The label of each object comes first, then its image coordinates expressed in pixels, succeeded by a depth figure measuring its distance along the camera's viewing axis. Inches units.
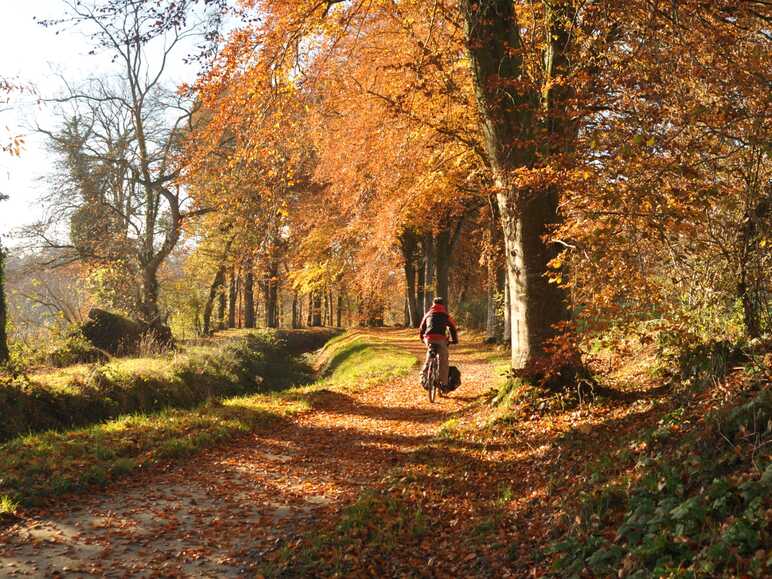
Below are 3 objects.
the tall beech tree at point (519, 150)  325.1
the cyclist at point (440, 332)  481.7
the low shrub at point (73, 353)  550.3
